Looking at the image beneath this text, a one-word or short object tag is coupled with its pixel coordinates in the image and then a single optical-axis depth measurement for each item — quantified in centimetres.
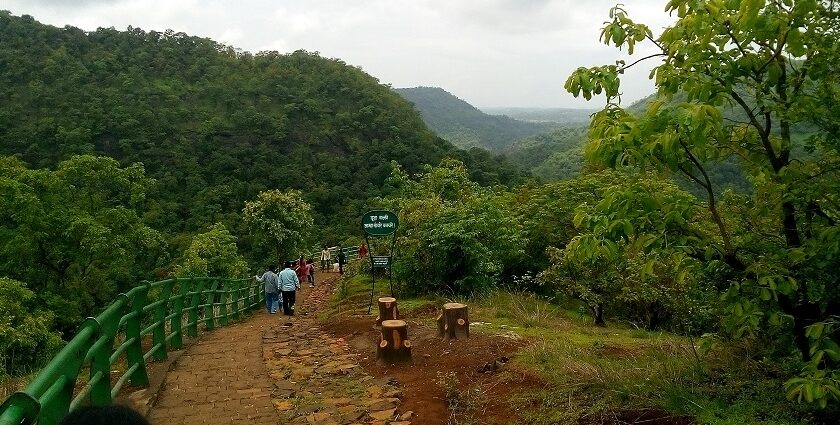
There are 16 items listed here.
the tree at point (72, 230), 2059
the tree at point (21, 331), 1398
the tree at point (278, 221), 2703
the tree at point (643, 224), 356
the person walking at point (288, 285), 1302
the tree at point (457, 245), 1234
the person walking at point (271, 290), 1402
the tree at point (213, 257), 2470
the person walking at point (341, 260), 2548
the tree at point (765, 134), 324
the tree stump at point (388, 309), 852
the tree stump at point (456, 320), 737
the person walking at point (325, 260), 3080
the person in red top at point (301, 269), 2261
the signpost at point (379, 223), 1031
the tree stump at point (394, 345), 679
